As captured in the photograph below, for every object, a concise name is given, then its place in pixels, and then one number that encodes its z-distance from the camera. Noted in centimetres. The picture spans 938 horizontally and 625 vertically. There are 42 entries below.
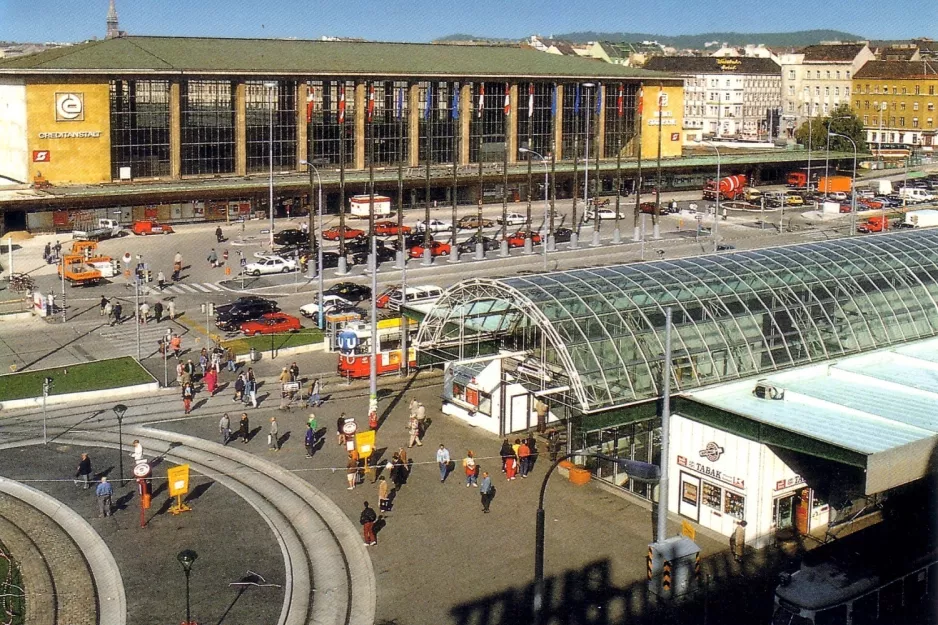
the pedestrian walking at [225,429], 3944
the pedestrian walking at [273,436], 3902
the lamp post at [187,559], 2562
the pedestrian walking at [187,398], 4352
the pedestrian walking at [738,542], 3147
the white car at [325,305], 6128
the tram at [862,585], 2612
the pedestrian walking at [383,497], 3347
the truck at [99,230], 8074
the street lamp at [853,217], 8853
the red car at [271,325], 5694
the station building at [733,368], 3231
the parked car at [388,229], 8712
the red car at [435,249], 8025
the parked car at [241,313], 5803
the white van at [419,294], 5742
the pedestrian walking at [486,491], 3366
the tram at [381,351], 4866
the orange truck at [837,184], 12144
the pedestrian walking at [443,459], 3603
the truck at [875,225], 9456
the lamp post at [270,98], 9644
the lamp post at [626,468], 2436
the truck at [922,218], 9288
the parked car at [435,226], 8728
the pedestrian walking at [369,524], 3119
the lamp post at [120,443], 3594
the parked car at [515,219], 9415
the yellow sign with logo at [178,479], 3316
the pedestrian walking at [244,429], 3988
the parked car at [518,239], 8512
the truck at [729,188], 11450
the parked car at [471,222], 9044
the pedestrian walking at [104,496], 3266
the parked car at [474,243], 8325
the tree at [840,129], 13800
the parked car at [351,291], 6462
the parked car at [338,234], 8388
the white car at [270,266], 7231
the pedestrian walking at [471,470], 3538
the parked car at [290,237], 8200
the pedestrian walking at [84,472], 3494
